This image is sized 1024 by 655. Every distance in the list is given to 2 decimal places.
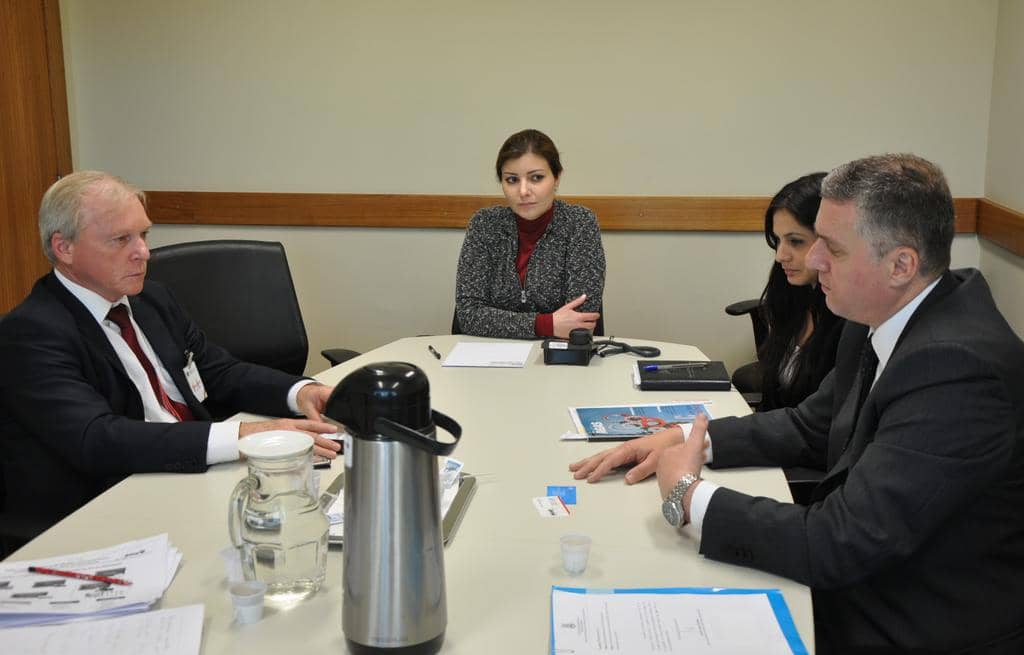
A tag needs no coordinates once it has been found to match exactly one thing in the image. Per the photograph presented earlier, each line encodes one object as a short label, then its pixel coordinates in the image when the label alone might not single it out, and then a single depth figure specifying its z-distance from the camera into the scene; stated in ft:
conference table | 4.14
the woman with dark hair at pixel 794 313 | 8.18
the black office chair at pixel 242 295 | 9.99
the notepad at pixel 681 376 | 8.14
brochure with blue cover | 6.79
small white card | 5.40
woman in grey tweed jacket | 10.87
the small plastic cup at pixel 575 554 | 4.61
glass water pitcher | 4.34
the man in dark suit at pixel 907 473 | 4.54
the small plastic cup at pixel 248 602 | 4.15
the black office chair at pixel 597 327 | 11.05
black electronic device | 9.02
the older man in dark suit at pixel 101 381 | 6.13
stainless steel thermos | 3.70
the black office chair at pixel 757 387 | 6.50
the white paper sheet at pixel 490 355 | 8.97
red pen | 4.44
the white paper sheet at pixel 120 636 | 3.90
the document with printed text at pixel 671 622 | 3.94
